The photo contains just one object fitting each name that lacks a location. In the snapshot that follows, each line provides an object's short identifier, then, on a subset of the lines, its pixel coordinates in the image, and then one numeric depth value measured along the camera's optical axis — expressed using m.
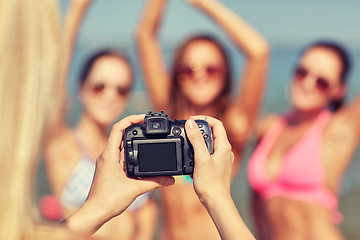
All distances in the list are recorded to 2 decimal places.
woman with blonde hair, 0.87
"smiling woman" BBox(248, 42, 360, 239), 3.52
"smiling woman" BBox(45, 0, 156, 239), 3.29
